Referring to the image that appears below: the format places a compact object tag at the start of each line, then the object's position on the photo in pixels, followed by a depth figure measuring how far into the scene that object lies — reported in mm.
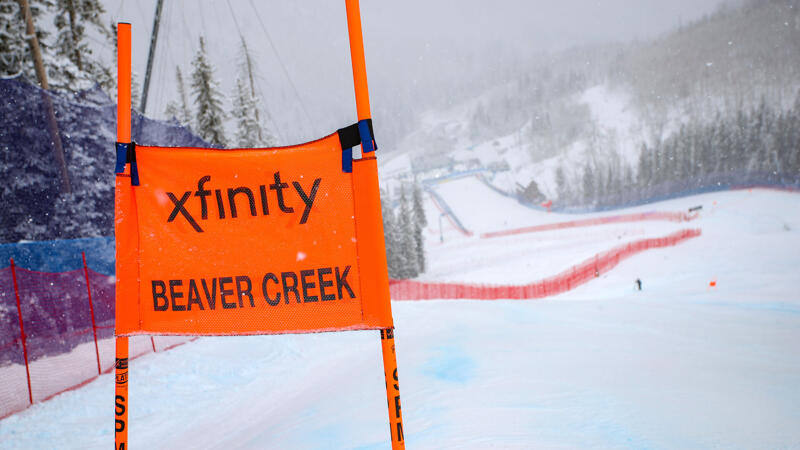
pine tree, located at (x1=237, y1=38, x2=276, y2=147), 25641
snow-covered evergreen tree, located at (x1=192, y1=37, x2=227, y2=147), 22766
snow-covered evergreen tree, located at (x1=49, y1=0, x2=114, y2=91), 18734
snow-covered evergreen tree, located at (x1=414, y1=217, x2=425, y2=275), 48688
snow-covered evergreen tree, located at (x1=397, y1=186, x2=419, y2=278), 45594
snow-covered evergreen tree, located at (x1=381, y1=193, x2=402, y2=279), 42969
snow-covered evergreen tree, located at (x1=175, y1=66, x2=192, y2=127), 33438
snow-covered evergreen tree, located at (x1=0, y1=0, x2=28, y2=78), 13858
